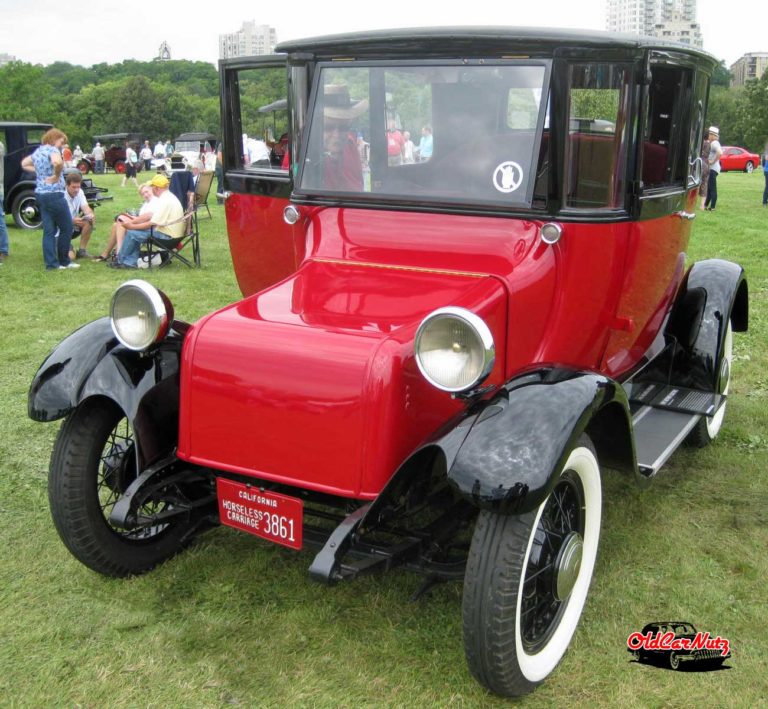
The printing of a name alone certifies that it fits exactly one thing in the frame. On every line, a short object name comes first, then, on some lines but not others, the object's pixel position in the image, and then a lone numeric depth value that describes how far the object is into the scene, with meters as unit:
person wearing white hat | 15.05
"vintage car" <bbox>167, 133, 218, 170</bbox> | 44.44
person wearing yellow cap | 10.41
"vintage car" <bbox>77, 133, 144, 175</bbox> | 41.00
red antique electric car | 2.69
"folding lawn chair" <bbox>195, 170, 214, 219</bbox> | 12.74
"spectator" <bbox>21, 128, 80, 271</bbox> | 10.06
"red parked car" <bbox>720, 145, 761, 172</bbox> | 35.91
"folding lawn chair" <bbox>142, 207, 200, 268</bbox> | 10.58
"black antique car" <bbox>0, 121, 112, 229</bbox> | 14.48
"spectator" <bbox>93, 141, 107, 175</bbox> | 37.09
